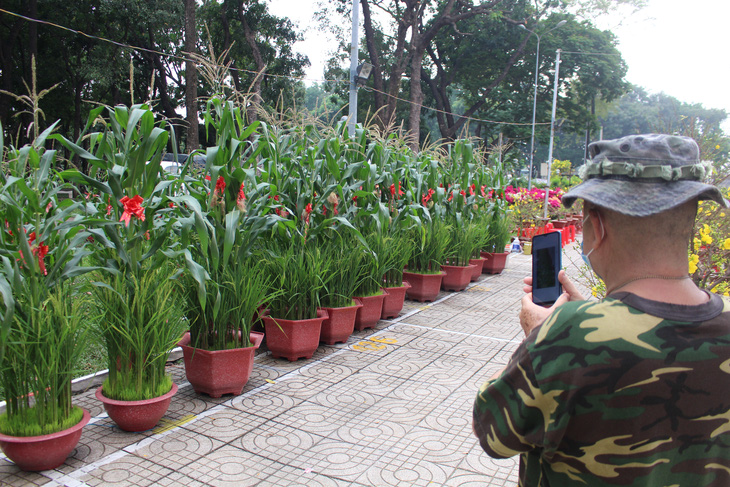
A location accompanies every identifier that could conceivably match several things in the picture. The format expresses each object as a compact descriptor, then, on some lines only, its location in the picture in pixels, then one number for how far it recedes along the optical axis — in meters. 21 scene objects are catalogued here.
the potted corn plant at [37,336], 3.09
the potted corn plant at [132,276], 3.58
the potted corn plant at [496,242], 11.00
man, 1.17
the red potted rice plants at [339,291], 5.78
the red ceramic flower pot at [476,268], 10.15
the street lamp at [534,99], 28.92
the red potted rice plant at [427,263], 8.16
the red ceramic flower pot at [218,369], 4.27
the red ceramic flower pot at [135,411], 3.63
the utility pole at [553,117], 23.83
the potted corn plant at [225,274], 4.28
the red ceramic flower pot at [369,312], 6.43
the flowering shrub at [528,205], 15.98
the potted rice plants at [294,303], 5.23
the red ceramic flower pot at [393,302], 7.06
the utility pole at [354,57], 12.89
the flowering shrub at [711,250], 4.59
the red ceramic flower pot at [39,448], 3.10
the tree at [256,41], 24.59
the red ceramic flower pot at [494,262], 11.23
